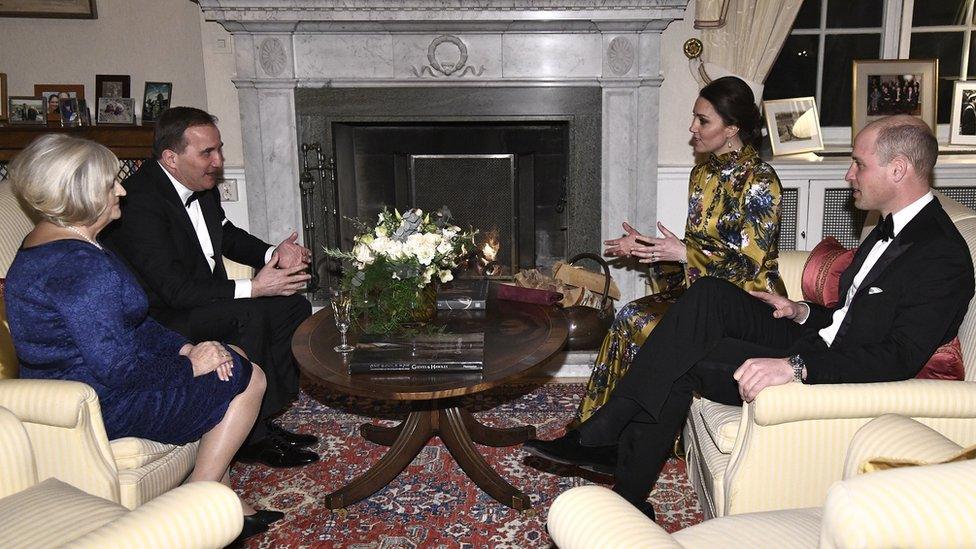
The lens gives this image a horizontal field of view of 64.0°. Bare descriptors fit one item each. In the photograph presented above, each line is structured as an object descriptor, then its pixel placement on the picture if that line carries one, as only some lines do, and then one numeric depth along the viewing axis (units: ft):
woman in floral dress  8.93
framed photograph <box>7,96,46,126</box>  13.98
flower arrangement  7.93
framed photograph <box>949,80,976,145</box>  13.38
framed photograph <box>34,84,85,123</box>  13.84
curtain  12.54
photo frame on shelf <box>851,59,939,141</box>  13.15
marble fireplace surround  12.29
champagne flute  7.96
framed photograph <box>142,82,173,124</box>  13.91
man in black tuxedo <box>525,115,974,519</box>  6.51
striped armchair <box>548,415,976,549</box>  3.36
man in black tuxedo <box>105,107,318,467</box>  9.07
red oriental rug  7.86
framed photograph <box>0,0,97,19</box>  13.48
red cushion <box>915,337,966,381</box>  6.85
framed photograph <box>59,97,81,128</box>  13.78
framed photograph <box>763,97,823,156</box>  13.39
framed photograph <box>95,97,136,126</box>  13.97
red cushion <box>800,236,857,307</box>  8.46
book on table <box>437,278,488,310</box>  9.14
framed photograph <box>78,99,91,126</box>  13.89
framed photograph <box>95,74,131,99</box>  13.98
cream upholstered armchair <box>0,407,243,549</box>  4.43
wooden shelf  13.14
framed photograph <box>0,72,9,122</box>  13.85
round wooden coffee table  7.05
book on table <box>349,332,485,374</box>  7.27
